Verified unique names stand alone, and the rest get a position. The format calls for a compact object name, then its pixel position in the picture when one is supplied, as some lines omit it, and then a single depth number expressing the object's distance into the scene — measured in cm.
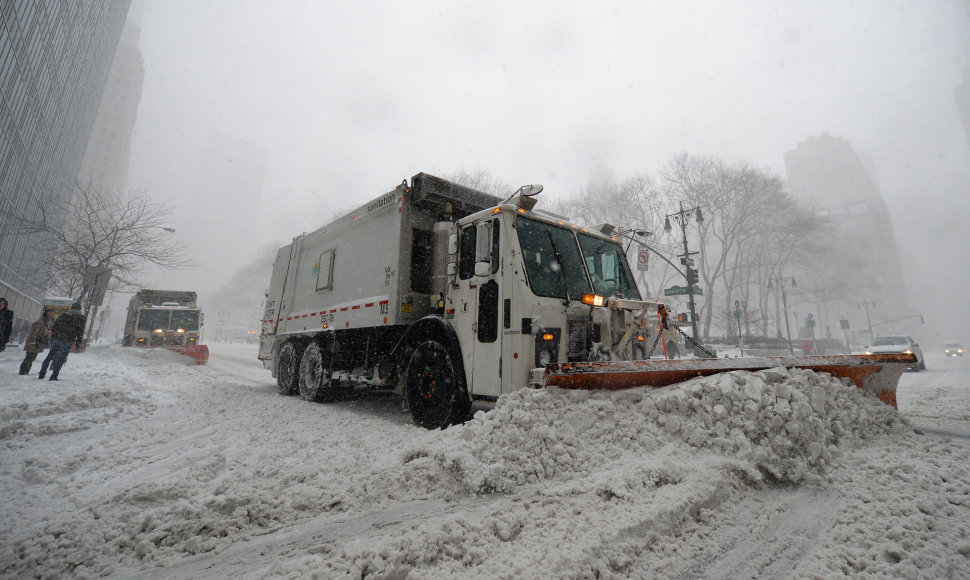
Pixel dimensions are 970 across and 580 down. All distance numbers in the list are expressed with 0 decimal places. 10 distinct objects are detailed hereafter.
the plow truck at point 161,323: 1969
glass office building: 2203
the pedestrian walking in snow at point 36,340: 906
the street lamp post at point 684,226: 1865
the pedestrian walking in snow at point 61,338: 846
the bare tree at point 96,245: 1778
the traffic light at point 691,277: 1867
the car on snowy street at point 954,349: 3328
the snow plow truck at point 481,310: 445
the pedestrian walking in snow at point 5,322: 1145
